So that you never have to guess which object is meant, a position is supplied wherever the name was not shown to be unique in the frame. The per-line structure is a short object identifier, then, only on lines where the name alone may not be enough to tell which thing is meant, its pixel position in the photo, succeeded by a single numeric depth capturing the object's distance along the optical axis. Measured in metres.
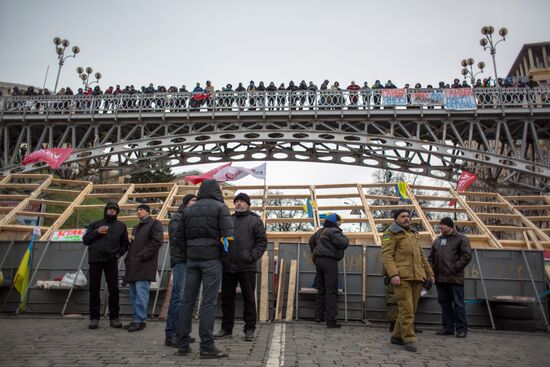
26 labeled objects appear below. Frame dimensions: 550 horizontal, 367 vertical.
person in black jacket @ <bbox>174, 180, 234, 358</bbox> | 3.92
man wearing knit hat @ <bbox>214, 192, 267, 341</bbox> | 4.79
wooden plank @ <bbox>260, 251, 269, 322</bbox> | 6.36
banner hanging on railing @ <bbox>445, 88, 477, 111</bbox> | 17.86
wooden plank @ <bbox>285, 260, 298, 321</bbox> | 6.56
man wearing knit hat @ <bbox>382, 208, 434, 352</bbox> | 4.56
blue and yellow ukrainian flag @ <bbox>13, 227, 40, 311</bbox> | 6.97
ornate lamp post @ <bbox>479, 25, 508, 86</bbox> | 20.38
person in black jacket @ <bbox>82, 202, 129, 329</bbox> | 5.61
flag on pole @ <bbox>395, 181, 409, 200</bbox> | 9.55
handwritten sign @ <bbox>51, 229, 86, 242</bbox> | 7.76
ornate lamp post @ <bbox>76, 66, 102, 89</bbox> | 25.55
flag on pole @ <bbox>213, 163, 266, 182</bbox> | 10.82
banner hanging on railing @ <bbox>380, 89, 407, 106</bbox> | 18.33
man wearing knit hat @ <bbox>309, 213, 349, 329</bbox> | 6.03
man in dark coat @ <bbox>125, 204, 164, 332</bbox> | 5.45
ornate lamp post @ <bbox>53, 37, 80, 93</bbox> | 23.28
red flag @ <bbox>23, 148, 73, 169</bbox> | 14.37
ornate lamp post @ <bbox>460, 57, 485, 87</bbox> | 22.30
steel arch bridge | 18.02
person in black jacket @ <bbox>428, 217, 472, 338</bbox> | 5.70
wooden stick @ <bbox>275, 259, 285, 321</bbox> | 6.60
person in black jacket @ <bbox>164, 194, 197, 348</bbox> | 4.37
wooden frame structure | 8.17
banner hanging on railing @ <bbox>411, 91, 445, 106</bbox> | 18.17
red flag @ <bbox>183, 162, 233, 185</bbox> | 10.76
